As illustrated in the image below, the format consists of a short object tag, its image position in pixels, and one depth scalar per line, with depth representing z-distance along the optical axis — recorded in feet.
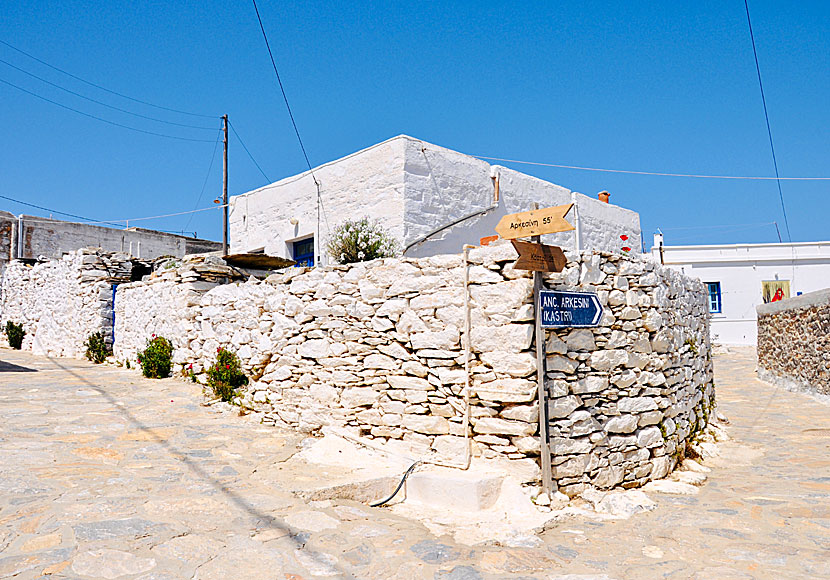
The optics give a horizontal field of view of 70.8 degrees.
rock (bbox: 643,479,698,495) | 19.65
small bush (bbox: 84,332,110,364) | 43.52
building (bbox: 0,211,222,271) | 69.05
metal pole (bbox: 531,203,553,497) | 17.22
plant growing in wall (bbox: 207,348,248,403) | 26.00
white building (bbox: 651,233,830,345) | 75.56
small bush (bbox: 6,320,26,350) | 55.26
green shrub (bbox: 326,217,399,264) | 37.30
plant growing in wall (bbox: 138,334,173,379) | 33.53
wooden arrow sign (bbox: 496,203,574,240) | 17.16
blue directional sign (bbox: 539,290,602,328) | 17.65
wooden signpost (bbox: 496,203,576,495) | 17.12
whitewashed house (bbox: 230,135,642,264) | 38.70
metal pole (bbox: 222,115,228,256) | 57.14
